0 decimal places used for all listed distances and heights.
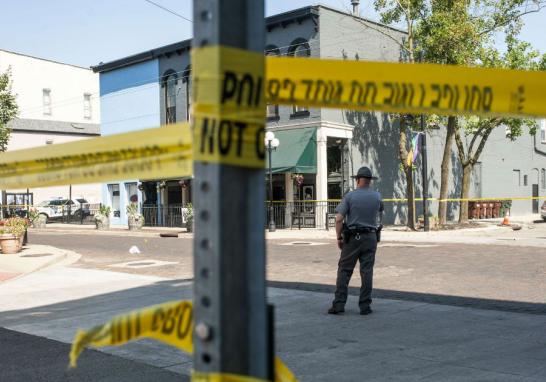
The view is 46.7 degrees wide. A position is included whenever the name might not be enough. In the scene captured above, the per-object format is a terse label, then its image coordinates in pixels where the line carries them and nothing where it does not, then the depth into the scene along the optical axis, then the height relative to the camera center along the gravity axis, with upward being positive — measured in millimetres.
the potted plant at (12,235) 18156 -1043
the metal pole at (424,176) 25156 +709
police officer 8305 -547
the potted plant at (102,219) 34781 -1149
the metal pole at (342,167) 30062 +1335
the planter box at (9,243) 18125 -1275
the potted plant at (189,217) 28969 -919
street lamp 25917 +1000
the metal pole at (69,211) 42669 -838
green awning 28469 +1926
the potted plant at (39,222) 37053 -1348
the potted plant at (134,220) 32781 -1150
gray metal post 1654 -134
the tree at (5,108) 25156 +3794
